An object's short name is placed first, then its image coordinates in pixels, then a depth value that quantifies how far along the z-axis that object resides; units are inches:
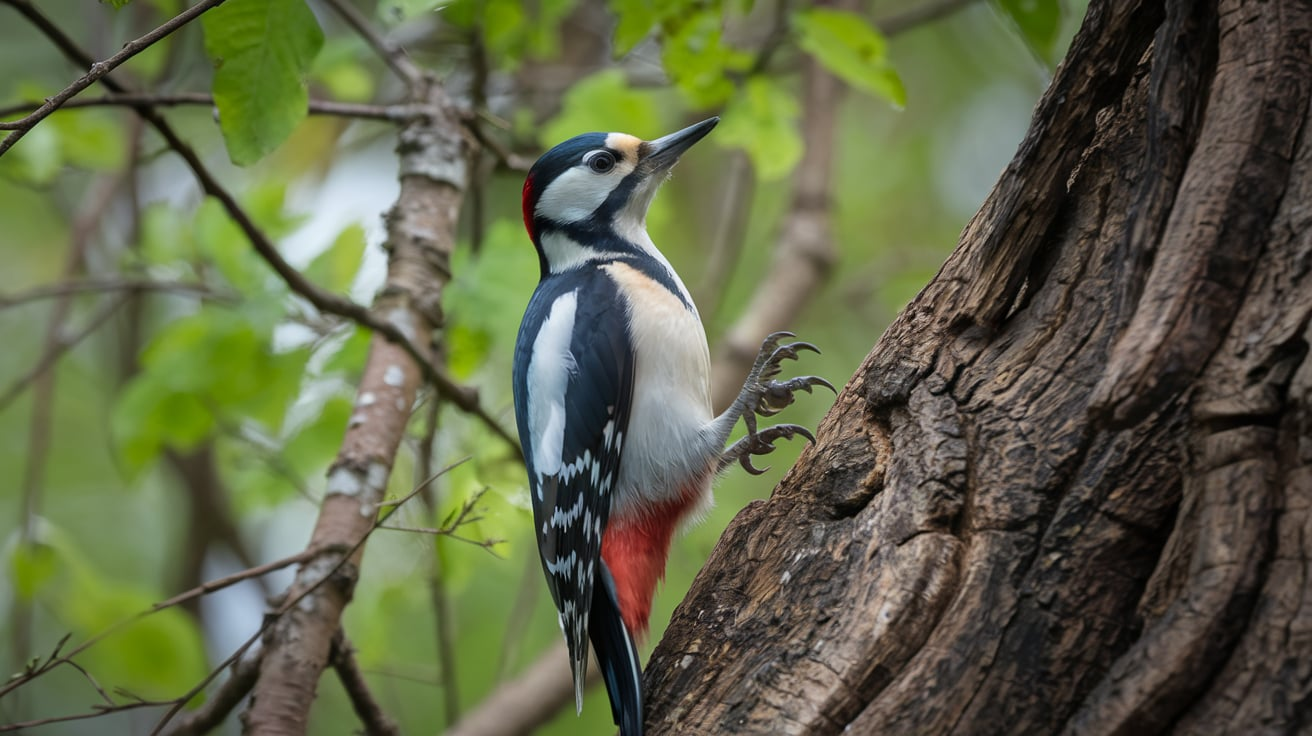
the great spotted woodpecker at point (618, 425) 215.0
